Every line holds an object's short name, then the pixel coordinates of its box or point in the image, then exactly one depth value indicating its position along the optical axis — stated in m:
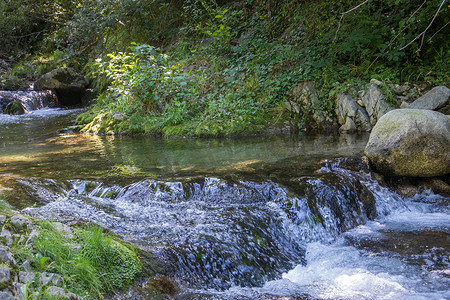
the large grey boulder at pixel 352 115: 8.78
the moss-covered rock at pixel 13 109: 14.60
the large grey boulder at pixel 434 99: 7.74
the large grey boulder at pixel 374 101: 8.40
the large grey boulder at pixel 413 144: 5.57
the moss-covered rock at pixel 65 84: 16.26
